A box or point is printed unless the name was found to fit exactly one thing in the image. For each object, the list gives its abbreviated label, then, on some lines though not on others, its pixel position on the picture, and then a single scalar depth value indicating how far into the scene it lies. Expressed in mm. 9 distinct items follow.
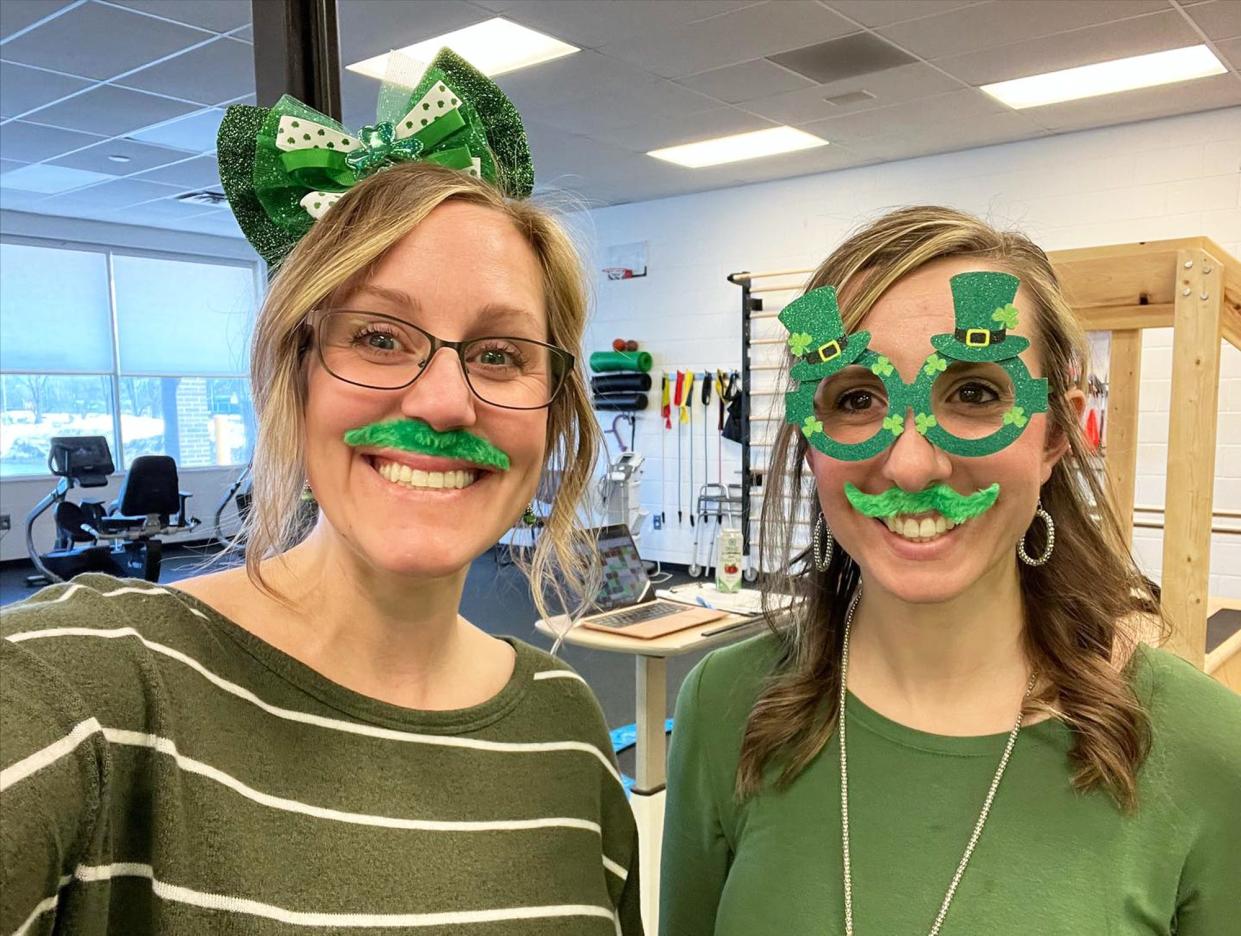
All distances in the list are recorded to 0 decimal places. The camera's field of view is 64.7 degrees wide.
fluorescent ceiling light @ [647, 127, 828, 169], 5609
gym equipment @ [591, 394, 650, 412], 7383
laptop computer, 2908
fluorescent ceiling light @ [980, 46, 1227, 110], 4355
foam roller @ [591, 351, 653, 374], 7254
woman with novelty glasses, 934
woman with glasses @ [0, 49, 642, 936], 758
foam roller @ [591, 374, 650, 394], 7305
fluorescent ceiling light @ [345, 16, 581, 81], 4039
